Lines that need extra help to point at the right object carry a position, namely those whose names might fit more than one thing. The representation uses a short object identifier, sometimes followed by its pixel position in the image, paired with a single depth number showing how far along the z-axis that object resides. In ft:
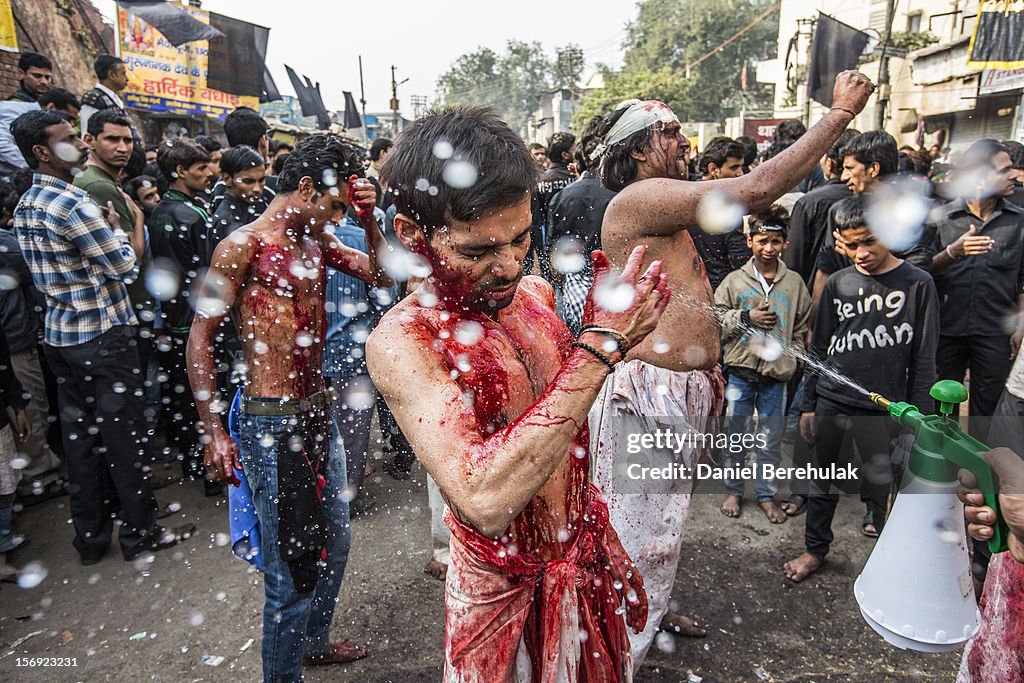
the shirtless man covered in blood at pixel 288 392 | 8.38
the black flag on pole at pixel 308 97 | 53.16
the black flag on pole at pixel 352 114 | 66.18
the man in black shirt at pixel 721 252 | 15.38
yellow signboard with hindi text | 47.39
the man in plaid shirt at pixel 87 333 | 11.71
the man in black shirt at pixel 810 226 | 15.37
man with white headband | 8.94
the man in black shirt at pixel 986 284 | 13.93
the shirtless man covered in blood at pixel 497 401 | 4.16
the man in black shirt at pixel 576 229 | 12.59
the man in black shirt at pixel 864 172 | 14.57
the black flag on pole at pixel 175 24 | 31.89
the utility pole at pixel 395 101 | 118.73
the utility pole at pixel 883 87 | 46.16
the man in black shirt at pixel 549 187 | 17.26
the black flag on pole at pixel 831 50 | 29.98
